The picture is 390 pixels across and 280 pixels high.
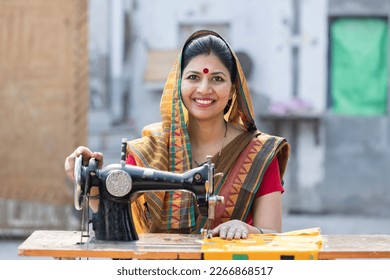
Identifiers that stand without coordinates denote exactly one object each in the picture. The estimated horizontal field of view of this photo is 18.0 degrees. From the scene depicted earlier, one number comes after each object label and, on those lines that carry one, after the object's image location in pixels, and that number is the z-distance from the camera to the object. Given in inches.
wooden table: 153.7
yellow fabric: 154.7
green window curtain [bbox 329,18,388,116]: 451.7
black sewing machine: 167.6
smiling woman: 182.4
